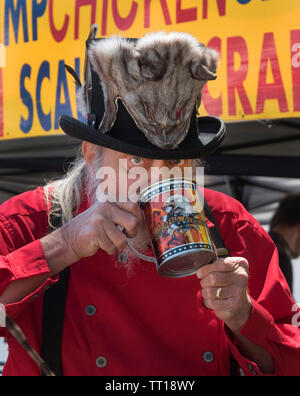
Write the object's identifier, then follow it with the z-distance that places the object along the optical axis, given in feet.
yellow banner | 9.89
